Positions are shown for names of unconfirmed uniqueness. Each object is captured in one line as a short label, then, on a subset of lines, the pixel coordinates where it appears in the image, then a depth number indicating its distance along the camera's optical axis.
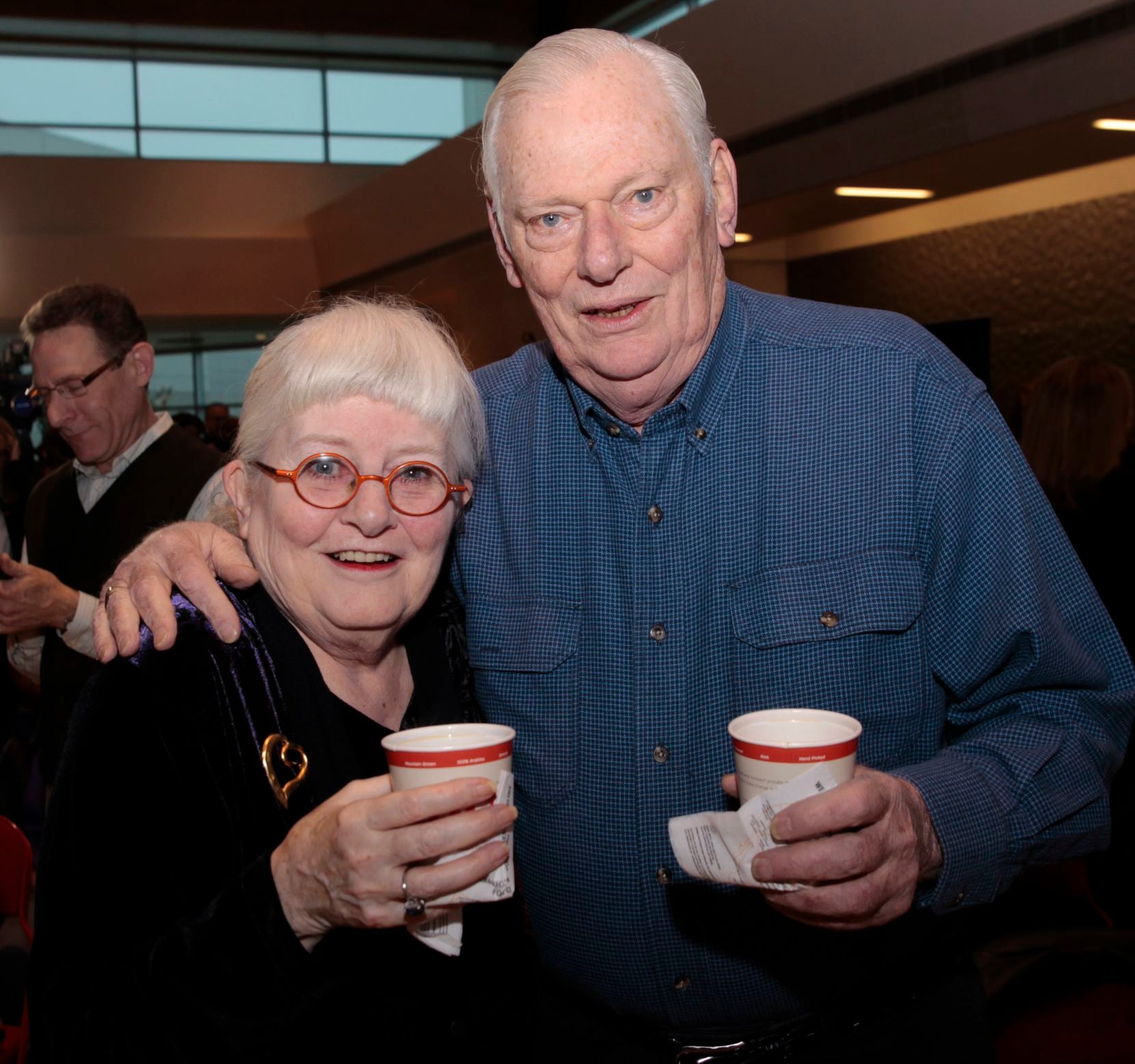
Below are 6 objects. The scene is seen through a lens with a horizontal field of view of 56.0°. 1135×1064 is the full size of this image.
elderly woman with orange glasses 1.30
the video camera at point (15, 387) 5.22
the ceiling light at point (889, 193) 6.80
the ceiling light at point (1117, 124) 5.08
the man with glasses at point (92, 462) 3.76
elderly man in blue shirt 1.64
